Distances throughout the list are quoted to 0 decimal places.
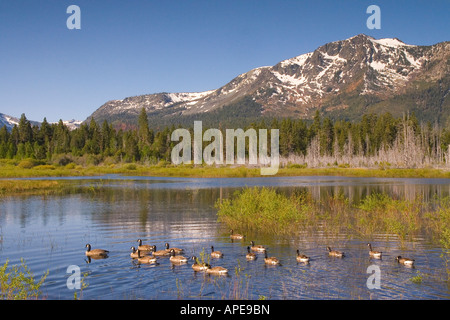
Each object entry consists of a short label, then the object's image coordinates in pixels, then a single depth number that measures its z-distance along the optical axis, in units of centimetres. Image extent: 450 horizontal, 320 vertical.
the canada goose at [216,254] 2027
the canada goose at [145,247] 2192
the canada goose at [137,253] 2028
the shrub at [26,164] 11474
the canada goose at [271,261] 1872
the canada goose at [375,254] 1972
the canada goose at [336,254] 1995
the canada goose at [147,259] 1944
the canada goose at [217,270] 1741
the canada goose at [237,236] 2498
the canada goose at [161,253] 2067
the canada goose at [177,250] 2108
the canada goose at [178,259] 1934
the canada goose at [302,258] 1906
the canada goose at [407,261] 1839
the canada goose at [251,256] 1994
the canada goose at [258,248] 2125
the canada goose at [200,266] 1766
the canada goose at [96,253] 2094
